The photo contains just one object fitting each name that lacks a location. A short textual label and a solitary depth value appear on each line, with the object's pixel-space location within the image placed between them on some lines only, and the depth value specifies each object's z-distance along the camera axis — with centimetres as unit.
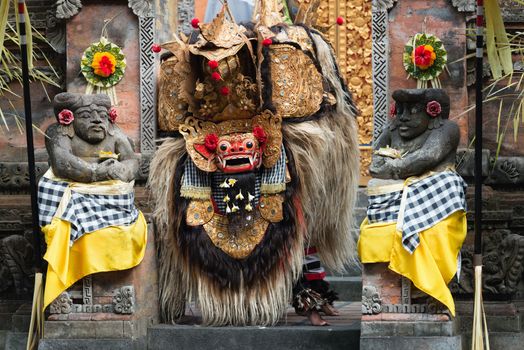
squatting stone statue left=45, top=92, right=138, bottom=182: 1244
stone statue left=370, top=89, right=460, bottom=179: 1212
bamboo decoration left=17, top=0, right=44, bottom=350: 1245
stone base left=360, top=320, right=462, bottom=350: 1188
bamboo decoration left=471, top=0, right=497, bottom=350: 1202
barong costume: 1252
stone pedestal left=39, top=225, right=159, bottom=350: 1229
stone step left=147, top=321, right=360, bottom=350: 1232
